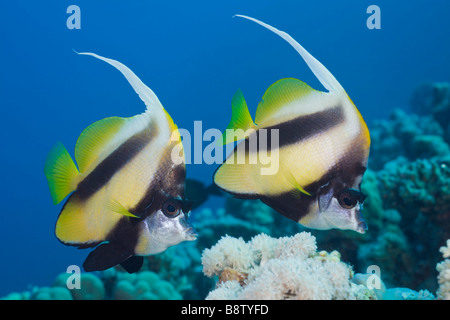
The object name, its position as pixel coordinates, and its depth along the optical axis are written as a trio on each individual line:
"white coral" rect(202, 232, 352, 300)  0.76
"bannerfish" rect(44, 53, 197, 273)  0.73
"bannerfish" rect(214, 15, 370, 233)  0.74
